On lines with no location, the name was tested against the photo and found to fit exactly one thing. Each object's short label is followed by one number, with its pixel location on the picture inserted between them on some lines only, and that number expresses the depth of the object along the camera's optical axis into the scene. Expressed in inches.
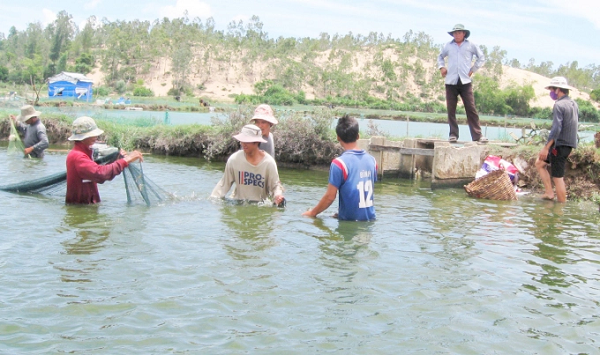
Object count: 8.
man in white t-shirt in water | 323.6
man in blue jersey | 279.5
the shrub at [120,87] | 3786.9
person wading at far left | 571.8
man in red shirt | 305.9
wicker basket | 455.8
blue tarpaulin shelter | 3041.3
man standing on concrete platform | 501.7
